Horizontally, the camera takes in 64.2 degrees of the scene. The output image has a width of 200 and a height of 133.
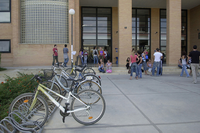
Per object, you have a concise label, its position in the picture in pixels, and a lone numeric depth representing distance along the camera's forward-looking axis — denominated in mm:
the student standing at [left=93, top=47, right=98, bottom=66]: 15585
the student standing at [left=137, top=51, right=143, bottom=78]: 9868
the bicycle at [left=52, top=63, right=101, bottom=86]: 5688
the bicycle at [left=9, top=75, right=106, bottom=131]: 3248
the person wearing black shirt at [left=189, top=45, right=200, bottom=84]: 8277
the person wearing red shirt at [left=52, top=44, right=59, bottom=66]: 13916
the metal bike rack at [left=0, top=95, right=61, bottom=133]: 2809
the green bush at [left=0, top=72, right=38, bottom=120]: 4977
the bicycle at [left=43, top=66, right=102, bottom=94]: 4297
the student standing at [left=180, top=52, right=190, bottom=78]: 10805
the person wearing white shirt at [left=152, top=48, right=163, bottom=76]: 11320
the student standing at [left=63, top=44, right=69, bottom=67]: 13994
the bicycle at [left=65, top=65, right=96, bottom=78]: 6738
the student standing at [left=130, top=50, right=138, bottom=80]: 9625
